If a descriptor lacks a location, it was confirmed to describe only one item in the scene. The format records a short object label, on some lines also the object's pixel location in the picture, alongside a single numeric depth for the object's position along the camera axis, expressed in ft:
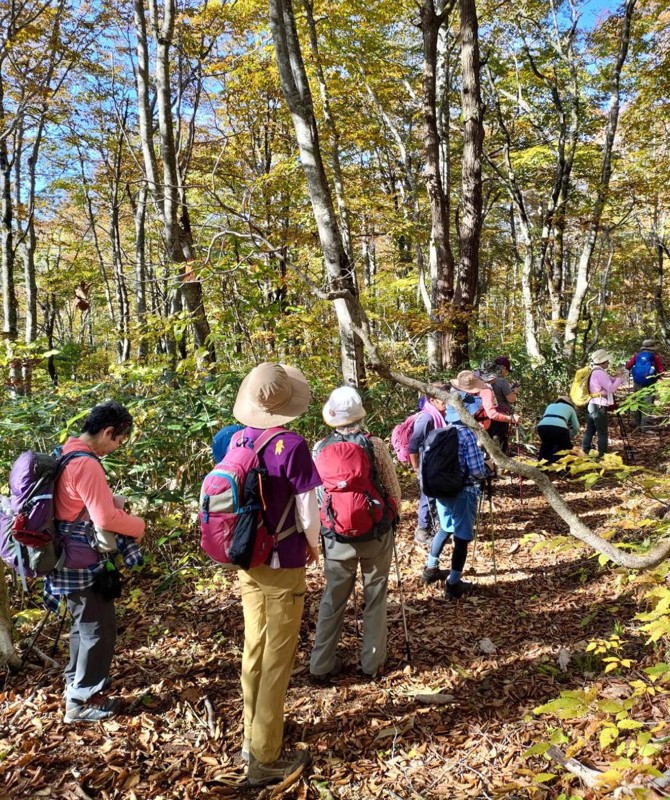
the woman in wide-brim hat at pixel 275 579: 8.28
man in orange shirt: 9.16
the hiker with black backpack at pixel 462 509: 14.15
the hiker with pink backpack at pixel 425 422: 16.60
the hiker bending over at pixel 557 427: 21.16
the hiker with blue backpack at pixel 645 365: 30.22
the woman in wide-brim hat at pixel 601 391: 23.89
